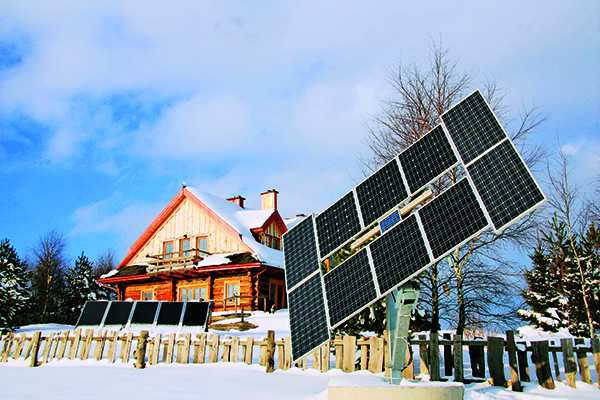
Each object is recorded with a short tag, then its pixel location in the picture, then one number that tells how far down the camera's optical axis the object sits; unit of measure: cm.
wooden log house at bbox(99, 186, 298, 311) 3027
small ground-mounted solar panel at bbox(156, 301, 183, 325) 1905
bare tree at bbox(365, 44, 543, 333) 1769
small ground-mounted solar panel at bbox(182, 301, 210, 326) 1911
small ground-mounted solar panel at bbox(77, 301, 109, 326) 1948
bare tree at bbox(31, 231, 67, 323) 4703
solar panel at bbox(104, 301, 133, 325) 1929
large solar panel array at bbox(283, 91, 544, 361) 684
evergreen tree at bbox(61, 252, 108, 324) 4706
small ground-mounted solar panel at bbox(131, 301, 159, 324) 1912
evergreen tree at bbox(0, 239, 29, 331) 3058
